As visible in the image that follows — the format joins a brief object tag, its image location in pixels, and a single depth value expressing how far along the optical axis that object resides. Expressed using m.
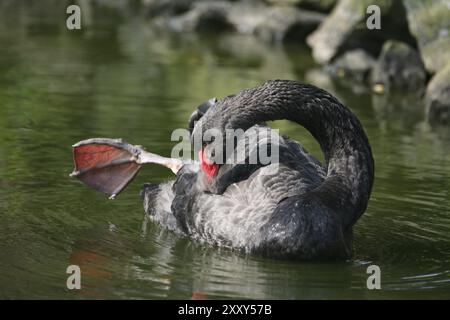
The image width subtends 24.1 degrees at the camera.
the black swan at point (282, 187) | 6.34
